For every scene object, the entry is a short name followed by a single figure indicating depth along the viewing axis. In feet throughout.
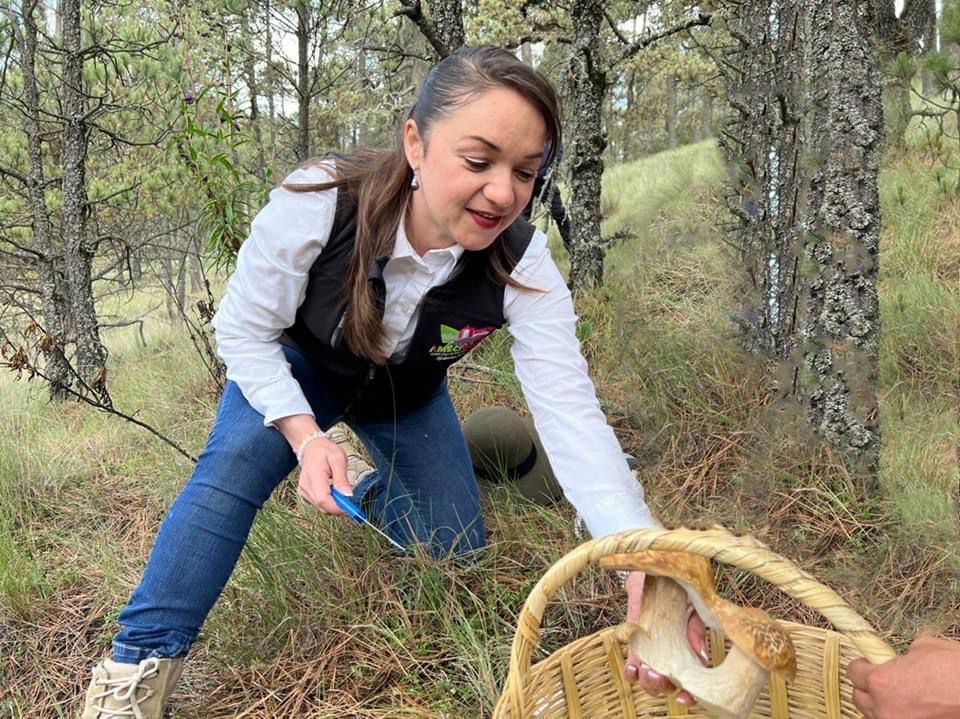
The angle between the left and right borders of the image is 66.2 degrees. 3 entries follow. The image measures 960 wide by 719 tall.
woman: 4.96
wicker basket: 3.67
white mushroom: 3.63
